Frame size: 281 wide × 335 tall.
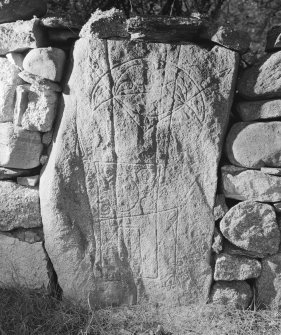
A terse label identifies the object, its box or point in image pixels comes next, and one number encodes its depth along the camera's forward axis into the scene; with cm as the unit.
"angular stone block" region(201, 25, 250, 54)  229
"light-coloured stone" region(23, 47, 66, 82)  233
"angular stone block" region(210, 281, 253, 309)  255
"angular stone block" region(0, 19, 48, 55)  232
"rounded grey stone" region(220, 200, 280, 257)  244
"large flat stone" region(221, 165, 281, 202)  239
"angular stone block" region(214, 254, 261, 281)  250
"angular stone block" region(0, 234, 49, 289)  258
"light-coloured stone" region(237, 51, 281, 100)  232
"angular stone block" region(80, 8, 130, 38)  225
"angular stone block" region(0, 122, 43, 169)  244
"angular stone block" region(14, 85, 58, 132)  239
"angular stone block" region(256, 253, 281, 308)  252
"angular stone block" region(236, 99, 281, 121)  235
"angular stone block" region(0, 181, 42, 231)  252
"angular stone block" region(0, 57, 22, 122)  244
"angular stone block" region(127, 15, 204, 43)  223
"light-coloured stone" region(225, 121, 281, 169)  235
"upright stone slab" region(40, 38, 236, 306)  233
